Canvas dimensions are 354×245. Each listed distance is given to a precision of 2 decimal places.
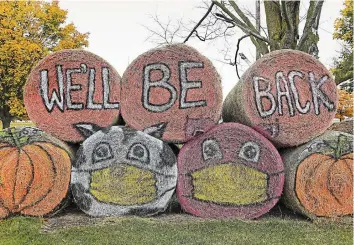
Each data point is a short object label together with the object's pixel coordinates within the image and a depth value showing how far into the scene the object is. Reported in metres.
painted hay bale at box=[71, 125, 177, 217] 5.21
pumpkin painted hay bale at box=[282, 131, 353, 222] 5.16
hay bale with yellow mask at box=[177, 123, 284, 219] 5.30
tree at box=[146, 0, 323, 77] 9.08
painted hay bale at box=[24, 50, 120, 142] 5.38
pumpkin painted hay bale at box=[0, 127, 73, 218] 5.05
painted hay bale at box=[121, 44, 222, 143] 5.36
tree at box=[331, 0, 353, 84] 20.53
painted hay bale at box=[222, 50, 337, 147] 5.34
